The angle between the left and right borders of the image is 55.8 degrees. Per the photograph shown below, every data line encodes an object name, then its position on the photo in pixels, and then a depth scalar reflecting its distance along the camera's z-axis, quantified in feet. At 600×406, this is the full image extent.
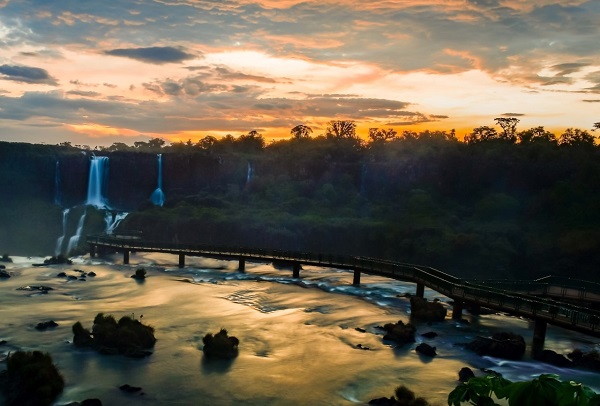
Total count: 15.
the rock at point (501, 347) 119.96
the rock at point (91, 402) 88.05
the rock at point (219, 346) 117.80
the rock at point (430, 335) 135.41
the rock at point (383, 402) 92.66
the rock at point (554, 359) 116.26
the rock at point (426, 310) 152.05
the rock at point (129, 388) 96.12
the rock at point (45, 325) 135.13
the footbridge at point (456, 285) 118.21
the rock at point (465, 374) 104.55
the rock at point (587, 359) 114.01
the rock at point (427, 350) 120.44
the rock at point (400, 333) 130.31
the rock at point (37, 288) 183.03
